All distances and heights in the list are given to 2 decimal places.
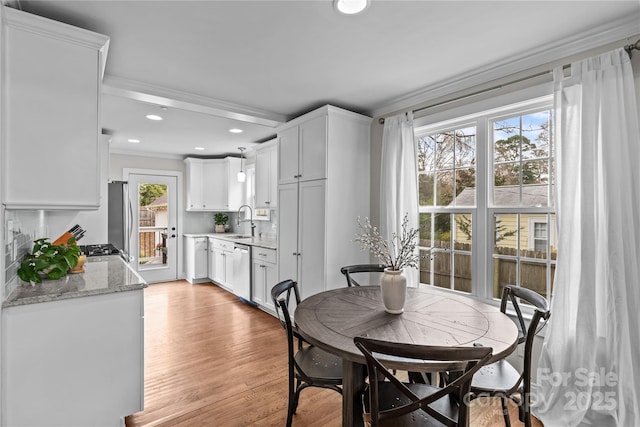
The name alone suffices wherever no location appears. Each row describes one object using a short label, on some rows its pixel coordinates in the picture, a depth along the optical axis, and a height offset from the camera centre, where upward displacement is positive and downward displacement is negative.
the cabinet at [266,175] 4.81 +0.61
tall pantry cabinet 3.19 +0.23
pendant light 5.40 +0.65
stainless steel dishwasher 4.59 -0.84
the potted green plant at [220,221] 6.57 -0.13
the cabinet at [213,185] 6.11 +0.58
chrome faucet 5.61 -0.18
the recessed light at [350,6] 1.72 +1.15
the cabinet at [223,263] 5.14 -0.82
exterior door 5.91 -0.22
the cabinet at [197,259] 5.93 -0.84
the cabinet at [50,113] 1.69 +0.57
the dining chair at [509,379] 1.55 -0.85
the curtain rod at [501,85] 1.84 +0.99
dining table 1.41 -0.57
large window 2.40 +0.11
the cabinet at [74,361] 1.61 -0.80
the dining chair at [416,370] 1.13 -0.61
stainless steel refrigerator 4.49 -0.02
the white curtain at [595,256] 1.80 -0.25
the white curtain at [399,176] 3.00 +0.37
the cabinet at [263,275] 4.10 -0.81
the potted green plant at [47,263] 1.93 -0.30
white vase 1.77 -0.42
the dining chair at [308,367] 1.70 -0.86
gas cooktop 3.47 -0.40
